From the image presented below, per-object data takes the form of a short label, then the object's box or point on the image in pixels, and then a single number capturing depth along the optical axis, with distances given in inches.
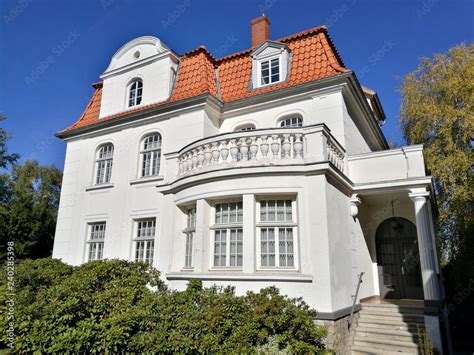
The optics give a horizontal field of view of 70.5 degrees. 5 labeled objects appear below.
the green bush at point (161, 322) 248.1
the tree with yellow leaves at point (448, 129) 554.2
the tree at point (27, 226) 667.4
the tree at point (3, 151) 999.0
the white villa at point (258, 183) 318.7
